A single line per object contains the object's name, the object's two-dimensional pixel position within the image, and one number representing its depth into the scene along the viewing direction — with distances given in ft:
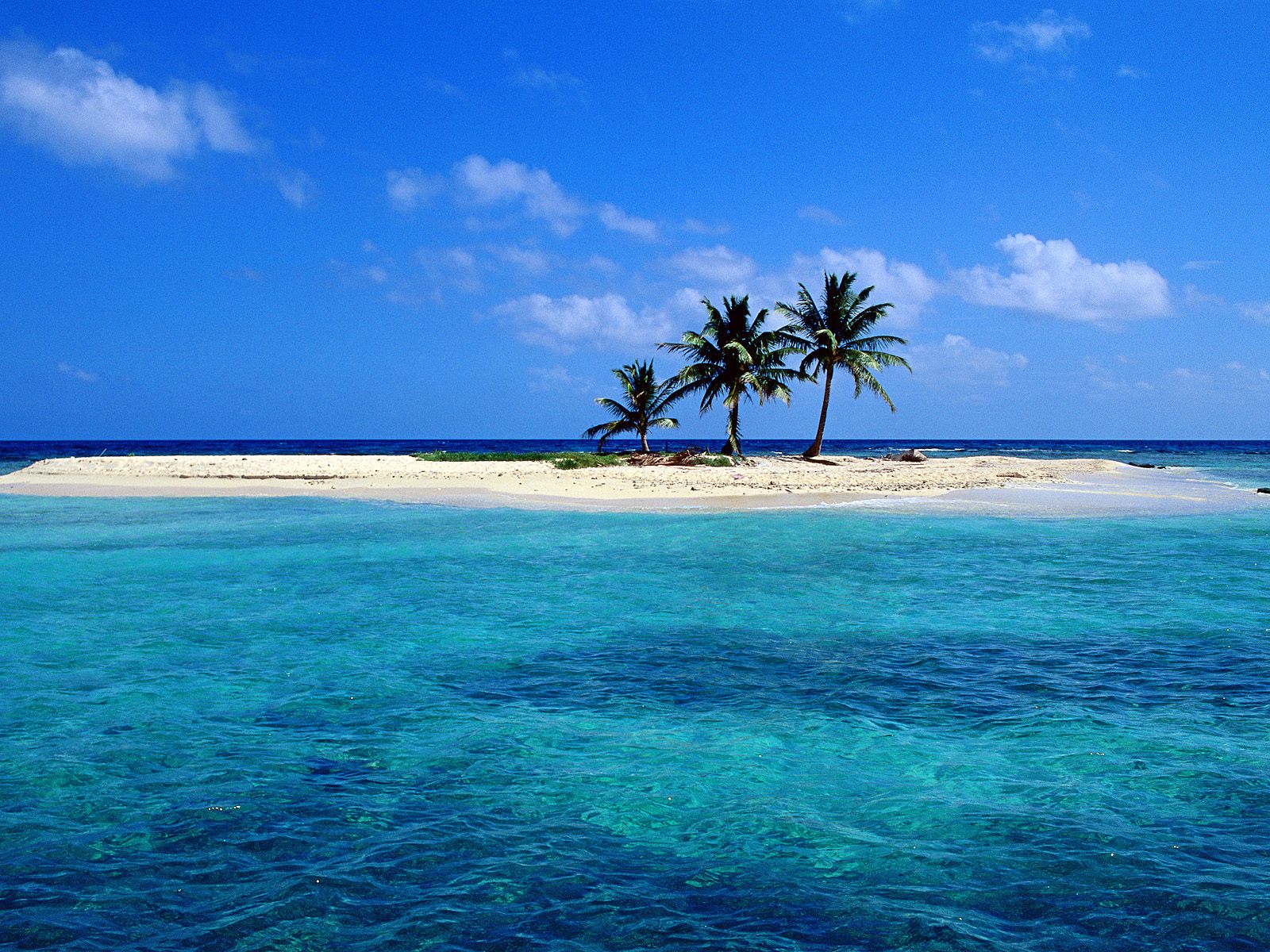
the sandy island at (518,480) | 90.48
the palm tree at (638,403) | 143.33
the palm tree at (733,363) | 133.49
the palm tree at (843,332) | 146.51
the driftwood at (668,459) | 121.70
